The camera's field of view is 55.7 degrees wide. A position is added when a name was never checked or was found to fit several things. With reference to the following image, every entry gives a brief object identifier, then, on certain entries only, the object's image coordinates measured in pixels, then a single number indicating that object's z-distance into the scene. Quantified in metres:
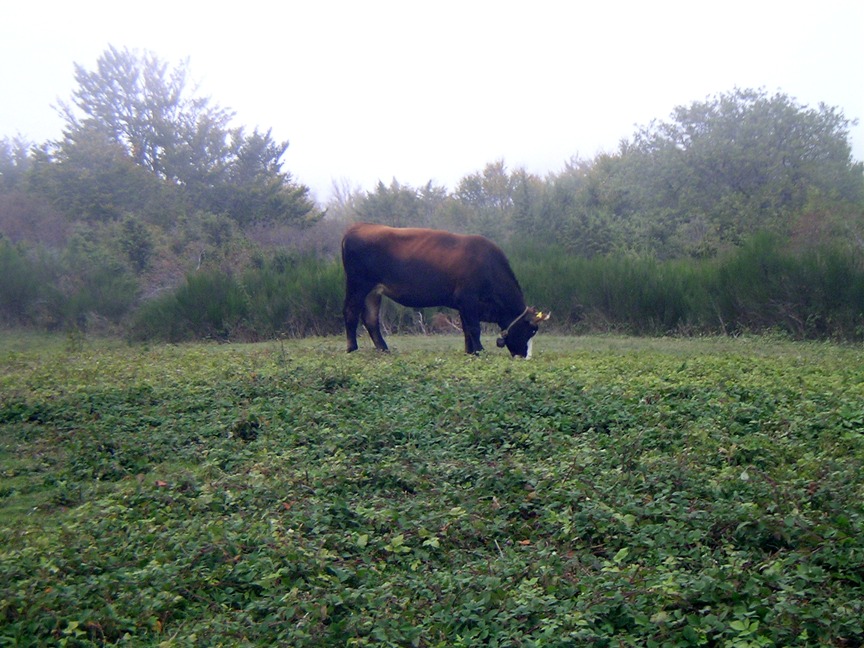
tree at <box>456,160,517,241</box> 27.83
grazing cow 11.91
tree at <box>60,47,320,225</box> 31.44
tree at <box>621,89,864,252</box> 26.30
